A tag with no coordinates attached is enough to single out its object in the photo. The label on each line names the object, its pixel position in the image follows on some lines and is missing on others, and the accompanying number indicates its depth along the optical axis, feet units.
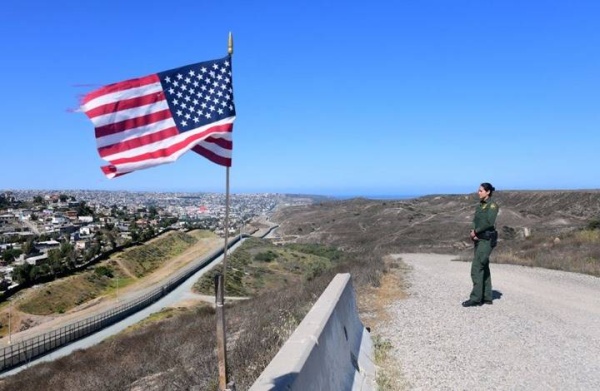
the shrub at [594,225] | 80.75
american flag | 16.71
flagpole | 15.47
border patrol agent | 33.01
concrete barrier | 12.95
